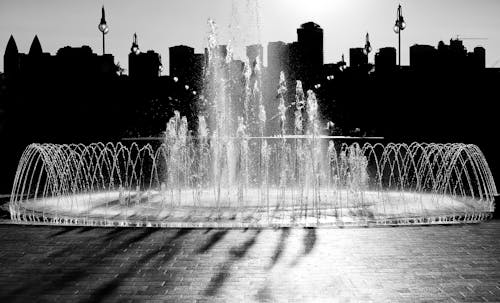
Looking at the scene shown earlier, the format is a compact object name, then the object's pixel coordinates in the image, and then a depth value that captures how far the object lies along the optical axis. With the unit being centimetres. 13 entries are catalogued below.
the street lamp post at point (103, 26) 3772
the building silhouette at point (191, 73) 11719
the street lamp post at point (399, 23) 3919
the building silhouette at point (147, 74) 10355
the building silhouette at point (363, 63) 10686
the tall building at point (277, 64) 12619
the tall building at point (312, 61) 12378
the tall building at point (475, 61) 10749
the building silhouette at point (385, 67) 10034
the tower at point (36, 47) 11750
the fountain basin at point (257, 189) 1116
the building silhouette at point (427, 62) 9866
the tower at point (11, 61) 11255
